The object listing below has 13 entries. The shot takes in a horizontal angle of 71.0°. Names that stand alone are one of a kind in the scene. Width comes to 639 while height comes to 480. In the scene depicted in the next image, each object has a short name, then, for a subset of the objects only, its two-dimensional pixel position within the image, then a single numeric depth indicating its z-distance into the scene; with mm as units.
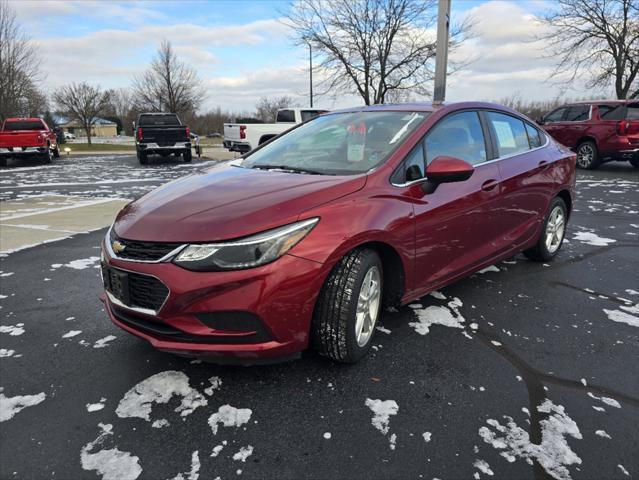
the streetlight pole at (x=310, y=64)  20650
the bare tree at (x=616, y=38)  19812
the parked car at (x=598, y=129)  11719
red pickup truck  16250
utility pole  8633
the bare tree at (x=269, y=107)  61816
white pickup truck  15836
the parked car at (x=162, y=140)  16266
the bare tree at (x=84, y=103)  35906
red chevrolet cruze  2154
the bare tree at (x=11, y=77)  24156
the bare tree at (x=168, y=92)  34906
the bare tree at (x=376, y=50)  19625
